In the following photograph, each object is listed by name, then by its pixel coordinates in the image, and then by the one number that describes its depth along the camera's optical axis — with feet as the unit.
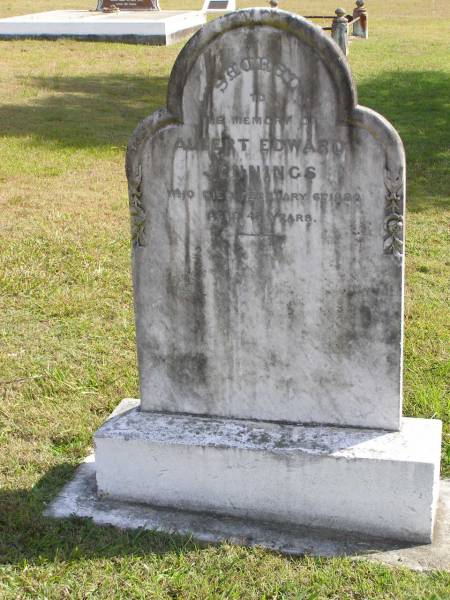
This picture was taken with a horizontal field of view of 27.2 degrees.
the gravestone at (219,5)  77.15
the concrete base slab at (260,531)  11.84
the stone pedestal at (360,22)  69.10
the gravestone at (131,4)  70.85
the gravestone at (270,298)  11.52
